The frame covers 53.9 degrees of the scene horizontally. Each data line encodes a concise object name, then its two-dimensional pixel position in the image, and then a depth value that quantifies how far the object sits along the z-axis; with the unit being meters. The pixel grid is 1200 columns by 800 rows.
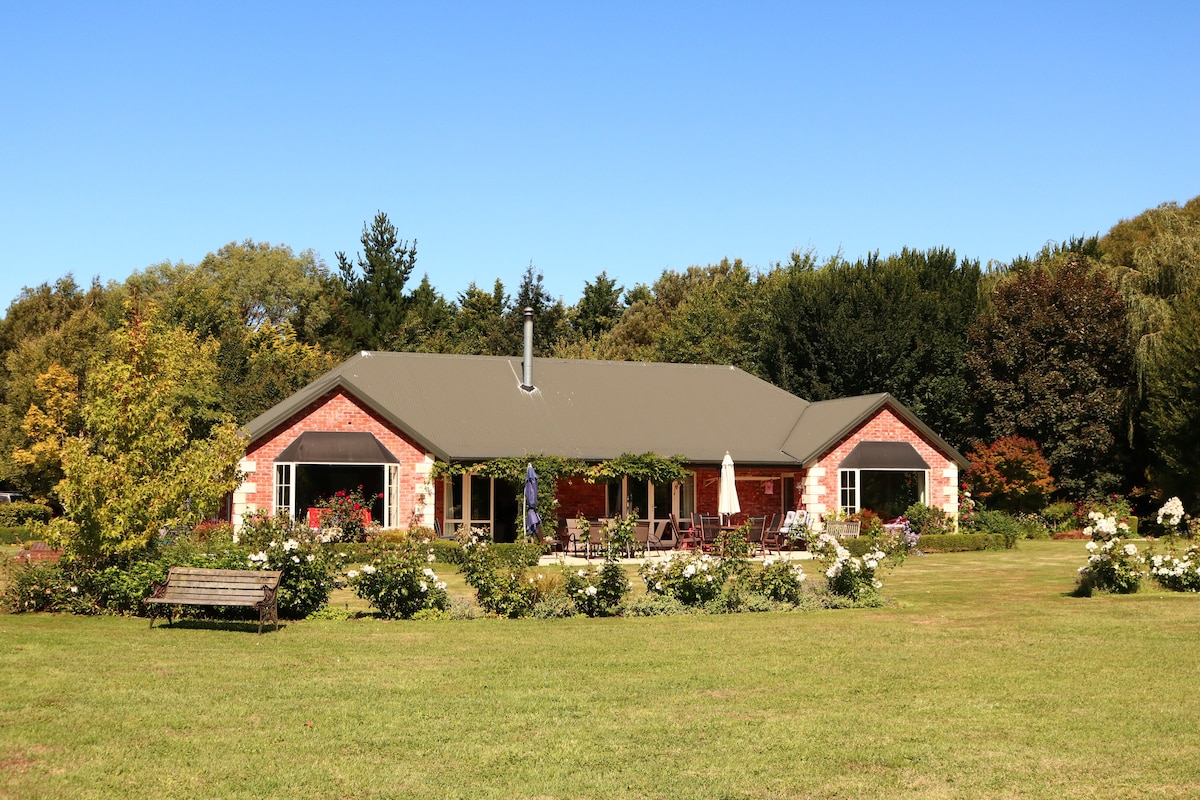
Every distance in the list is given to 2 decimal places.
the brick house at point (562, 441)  27.94
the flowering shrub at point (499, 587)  15.17
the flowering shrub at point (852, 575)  16.33
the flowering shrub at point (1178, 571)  17.08
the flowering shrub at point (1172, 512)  16.66
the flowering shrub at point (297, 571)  14.89
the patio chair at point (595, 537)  25.30
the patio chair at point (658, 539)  26.99
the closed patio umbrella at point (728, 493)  27.17
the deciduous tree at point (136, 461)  14.93
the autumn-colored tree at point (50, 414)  32.51
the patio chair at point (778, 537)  28.14
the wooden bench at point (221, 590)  13.89
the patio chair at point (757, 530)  27.62
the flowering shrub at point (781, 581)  16.17
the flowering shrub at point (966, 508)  31.42
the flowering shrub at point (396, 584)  14.95
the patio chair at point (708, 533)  26.99
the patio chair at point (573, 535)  26.88
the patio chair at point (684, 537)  27.00
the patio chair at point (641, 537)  26.38
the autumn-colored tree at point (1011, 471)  33.06
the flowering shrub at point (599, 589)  15.24
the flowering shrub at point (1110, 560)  16.92
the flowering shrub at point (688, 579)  15.86
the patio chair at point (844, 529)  27.68
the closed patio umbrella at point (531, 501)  25.98
